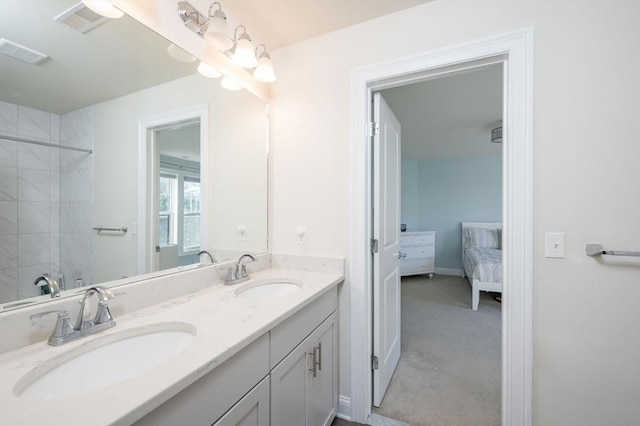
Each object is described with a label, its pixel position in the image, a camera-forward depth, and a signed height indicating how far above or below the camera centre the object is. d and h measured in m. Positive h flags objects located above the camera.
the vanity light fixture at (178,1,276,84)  1.29 +0.89
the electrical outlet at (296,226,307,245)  1.79 -0.15
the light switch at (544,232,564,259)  1.22 -0.15
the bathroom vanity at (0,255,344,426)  0.57 -0.41
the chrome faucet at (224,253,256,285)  1.50 -0.35
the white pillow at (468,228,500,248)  4.71 -0.46
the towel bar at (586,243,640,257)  1.10 -0.16
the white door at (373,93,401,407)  1.70 -0.24
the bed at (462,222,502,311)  3.42 -0.64
